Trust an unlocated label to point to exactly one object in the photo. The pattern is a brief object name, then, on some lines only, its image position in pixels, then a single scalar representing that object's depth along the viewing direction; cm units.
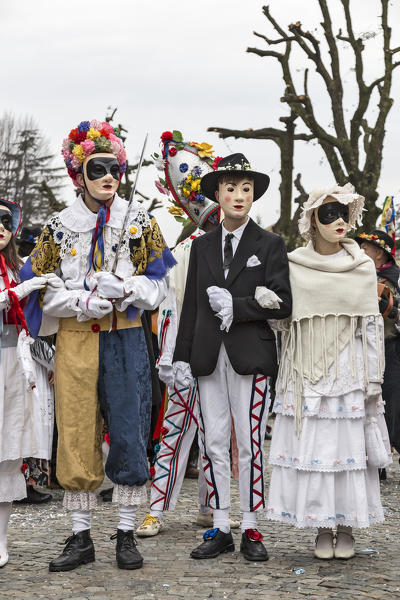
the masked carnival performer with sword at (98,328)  480
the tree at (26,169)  3142
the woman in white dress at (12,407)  494
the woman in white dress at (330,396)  486
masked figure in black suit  501
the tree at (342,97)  1562
